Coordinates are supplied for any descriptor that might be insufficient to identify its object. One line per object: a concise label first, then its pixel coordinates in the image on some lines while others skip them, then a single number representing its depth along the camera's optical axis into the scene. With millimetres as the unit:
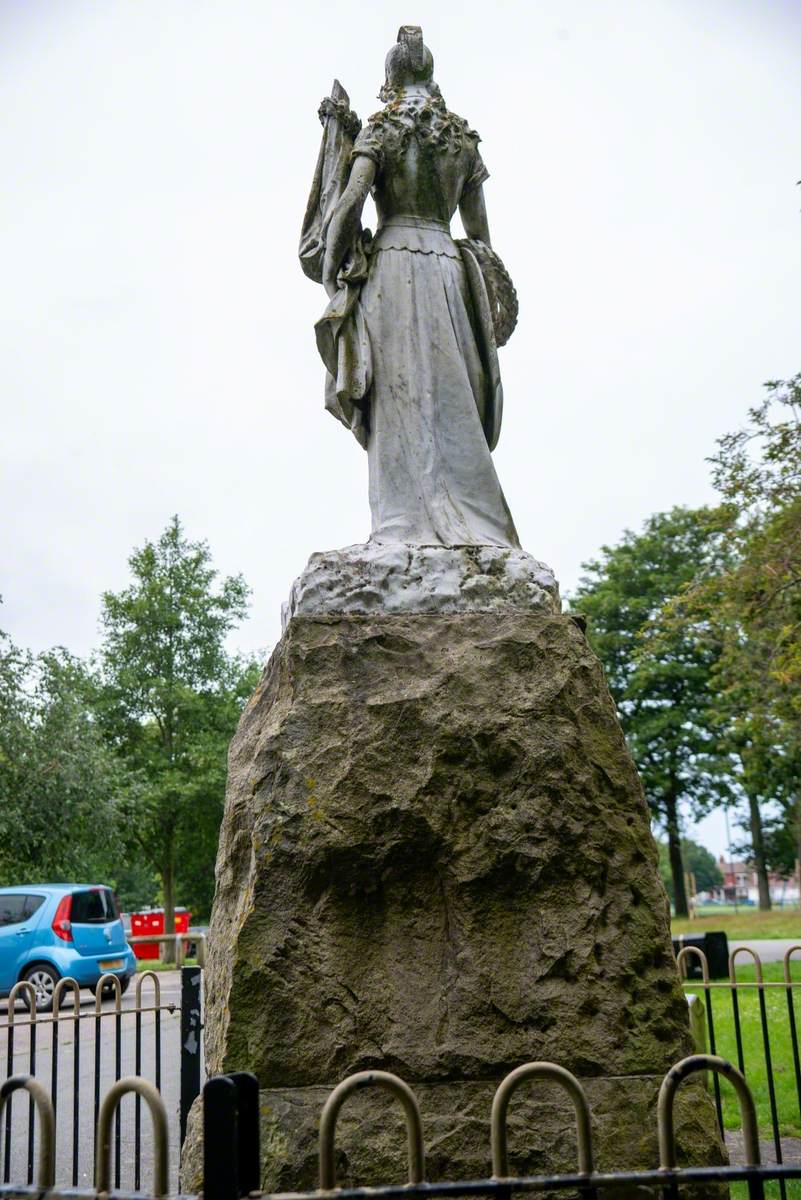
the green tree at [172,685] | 28625
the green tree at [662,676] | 31156
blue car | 13141
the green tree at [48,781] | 20234
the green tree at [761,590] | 13164
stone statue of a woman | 4711
